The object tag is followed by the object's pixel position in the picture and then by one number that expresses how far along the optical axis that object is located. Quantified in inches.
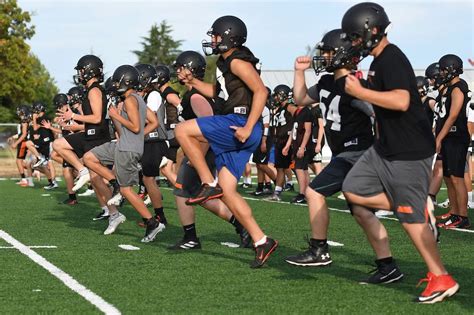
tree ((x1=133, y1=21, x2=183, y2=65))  3518.7
